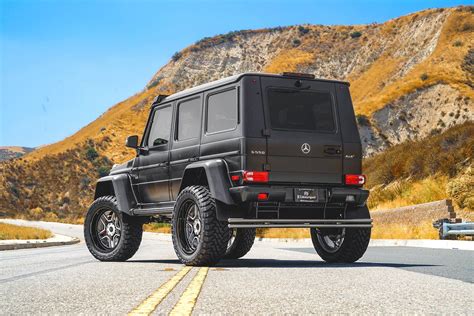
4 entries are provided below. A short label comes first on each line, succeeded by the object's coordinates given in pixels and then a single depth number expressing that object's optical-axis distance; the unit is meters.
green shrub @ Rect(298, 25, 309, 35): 115.93
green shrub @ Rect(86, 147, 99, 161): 92.25
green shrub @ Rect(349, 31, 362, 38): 107.56
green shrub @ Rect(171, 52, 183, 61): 119.14
